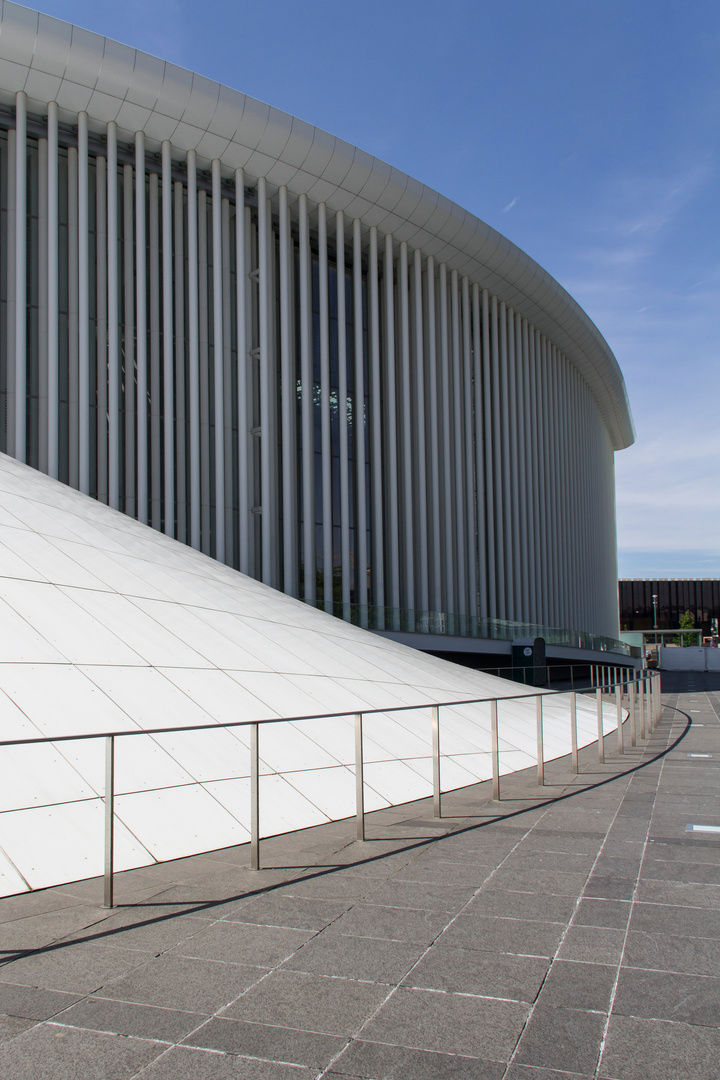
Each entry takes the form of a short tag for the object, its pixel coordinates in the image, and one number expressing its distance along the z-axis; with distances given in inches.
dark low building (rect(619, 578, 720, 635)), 3882.9
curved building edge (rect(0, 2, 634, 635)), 887.1
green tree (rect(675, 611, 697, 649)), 3208.7
